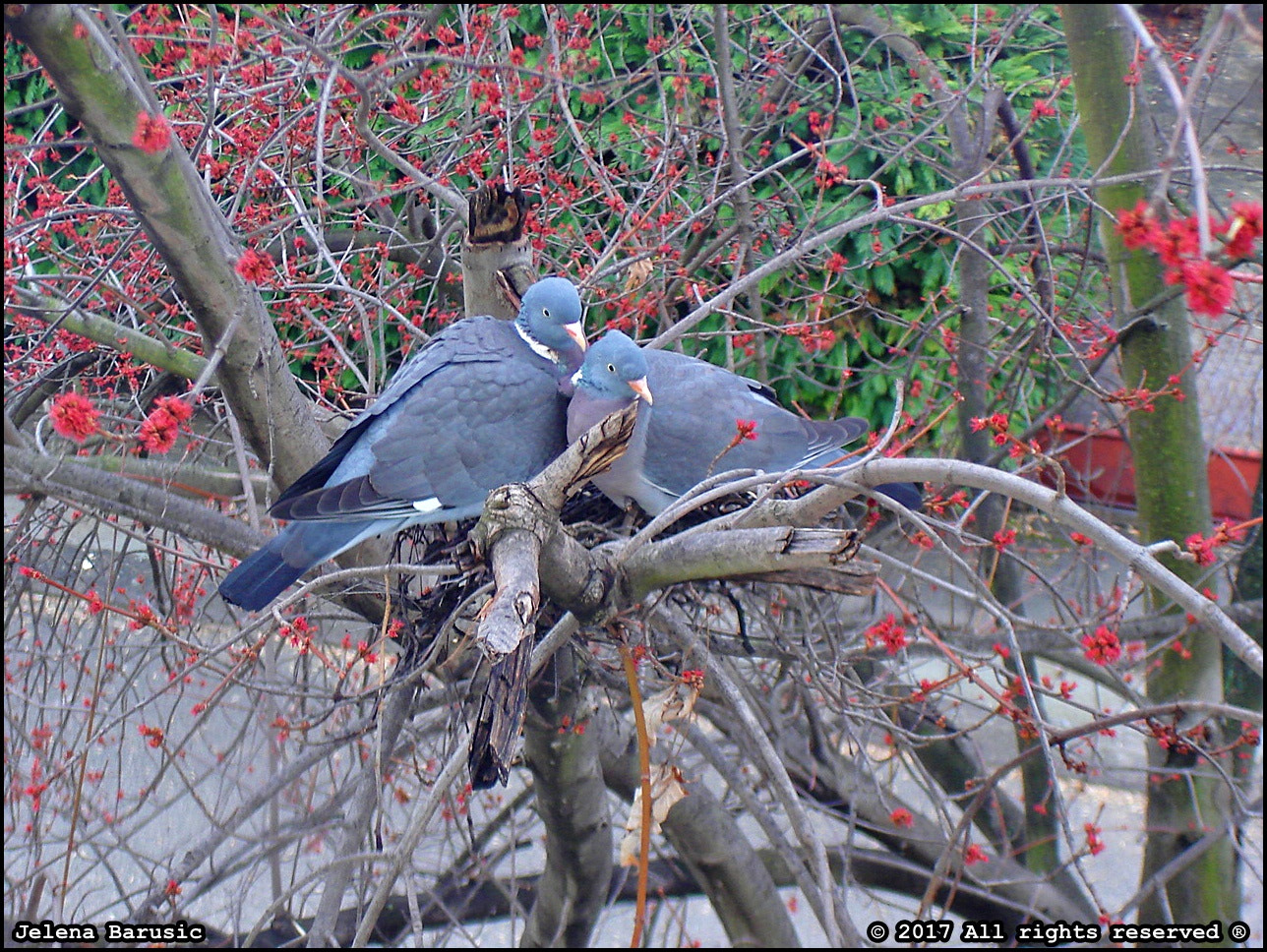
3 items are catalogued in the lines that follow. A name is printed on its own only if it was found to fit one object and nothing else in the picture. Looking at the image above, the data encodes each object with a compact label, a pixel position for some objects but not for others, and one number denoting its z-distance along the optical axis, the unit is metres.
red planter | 9.87
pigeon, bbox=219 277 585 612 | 3.89
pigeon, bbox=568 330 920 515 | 4.39
